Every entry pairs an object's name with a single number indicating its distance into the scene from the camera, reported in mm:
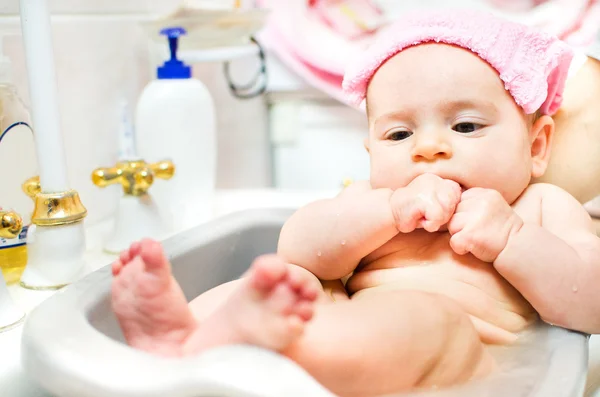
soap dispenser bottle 1106
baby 530
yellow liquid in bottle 796
